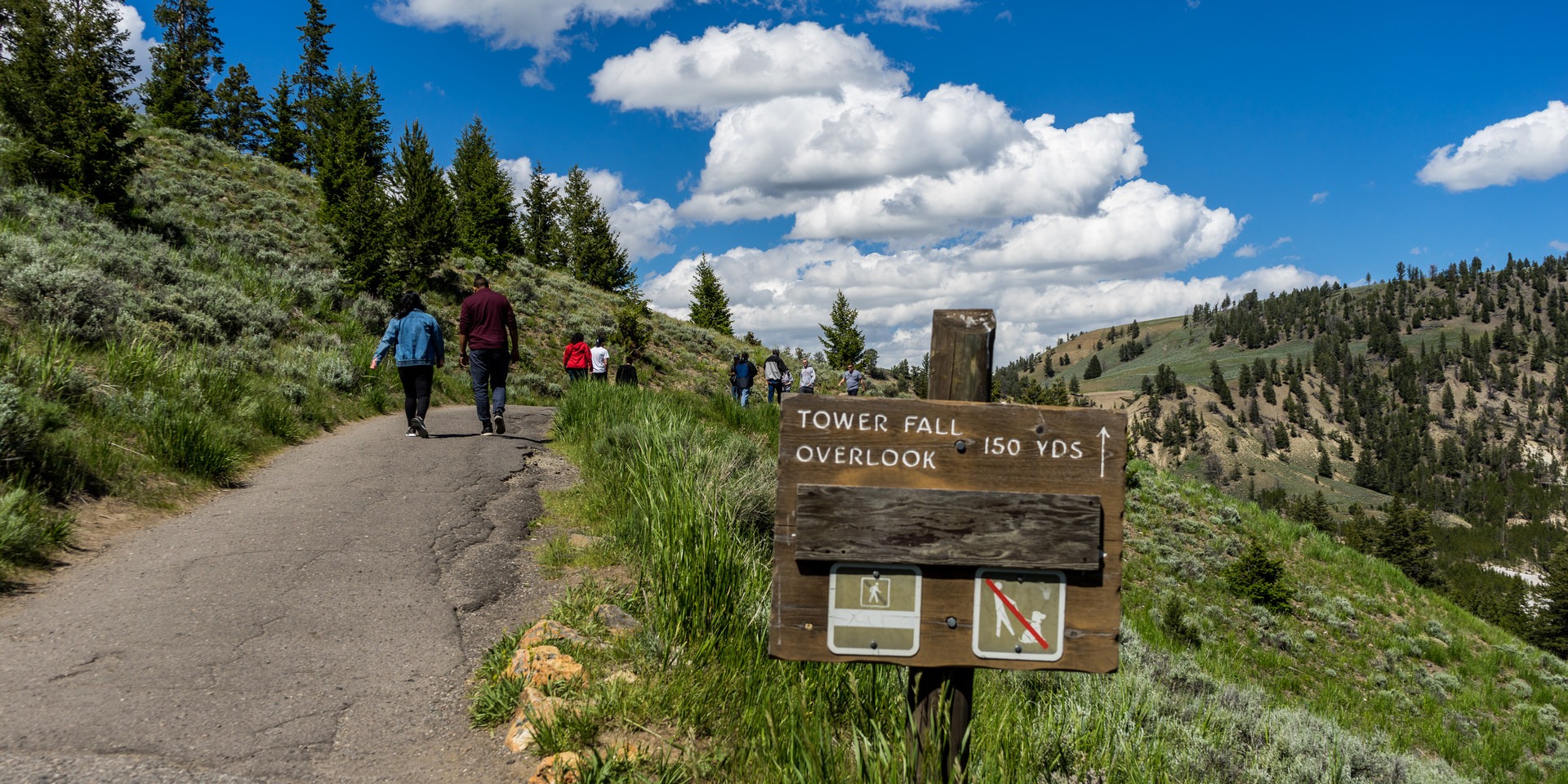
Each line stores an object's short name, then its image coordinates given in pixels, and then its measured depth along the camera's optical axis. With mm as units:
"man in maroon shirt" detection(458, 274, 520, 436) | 10219
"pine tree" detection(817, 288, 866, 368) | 59188
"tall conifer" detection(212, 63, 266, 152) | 47156
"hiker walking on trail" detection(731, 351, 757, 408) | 18250
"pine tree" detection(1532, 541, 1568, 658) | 64312
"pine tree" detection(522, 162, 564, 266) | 50562
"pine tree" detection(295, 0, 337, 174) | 54062
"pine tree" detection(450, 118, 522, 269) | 36344
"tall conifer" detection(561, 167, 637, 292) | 47906
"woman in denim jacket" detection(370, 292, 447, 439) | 9727
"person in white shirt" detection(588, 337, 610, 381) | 16547
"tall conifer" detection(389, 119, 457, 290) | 24531
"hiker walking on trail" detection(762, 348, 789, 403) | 19031
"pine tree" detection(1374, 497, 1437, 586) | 85312
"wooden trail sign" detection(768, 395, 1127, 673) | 2482
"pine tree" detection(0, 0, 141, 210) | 14914
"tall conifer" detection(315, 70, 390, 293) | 20797
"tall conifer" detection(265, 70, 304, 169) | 43500
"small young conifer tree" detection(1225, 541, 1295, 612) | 19766
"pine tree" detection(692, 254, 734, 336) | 57250
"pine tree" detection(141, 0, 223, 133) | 35500
